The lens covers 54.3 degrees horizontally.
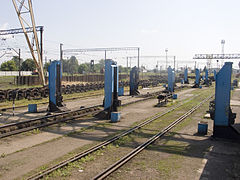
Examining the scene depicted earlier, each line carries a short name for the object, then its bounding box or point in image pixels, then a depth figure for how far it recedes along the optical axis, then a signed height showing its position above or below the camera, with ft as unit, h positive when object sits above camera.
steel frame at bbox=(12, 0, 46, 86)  91.15 +15.63
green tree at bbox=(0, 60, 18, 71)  237.23 +9.65
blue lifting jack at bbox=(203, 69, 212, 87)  168.18 -3.39
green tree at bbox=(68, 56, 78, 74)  446.28 +25.15
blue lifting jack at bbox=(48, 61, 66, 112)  49.90 -2.43
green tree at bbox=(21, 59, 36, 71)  234.89 +10.56
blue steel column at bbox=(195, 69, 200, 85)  147.54 +0.20
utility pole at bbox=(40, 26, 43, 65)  96.52 +14.27
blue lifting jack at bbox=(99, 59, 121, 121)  47.55 -2.72
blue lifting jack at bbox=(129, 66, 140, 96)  94.89 -2.44
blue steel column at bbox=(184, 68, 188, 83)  177.45 -0.57
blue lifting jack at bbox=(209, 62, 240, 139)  32.55 -4.33
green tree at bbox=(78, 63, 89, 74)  406.41 +13.85
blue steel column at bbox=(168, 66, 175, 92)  89.51 -1.27
